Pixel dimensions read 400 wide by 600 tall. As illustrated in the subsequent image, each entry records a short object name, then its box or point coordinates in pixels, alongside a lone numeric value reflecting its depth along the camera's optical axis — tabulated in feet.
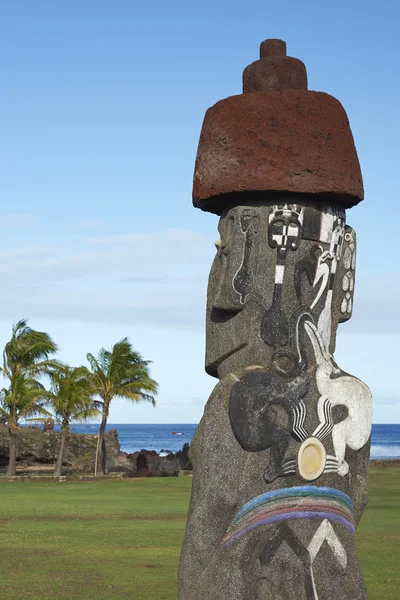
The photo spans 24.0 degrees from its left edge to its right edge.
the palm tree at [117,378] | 122.93
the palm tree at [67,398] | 119.03
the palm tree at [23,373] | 118.11
